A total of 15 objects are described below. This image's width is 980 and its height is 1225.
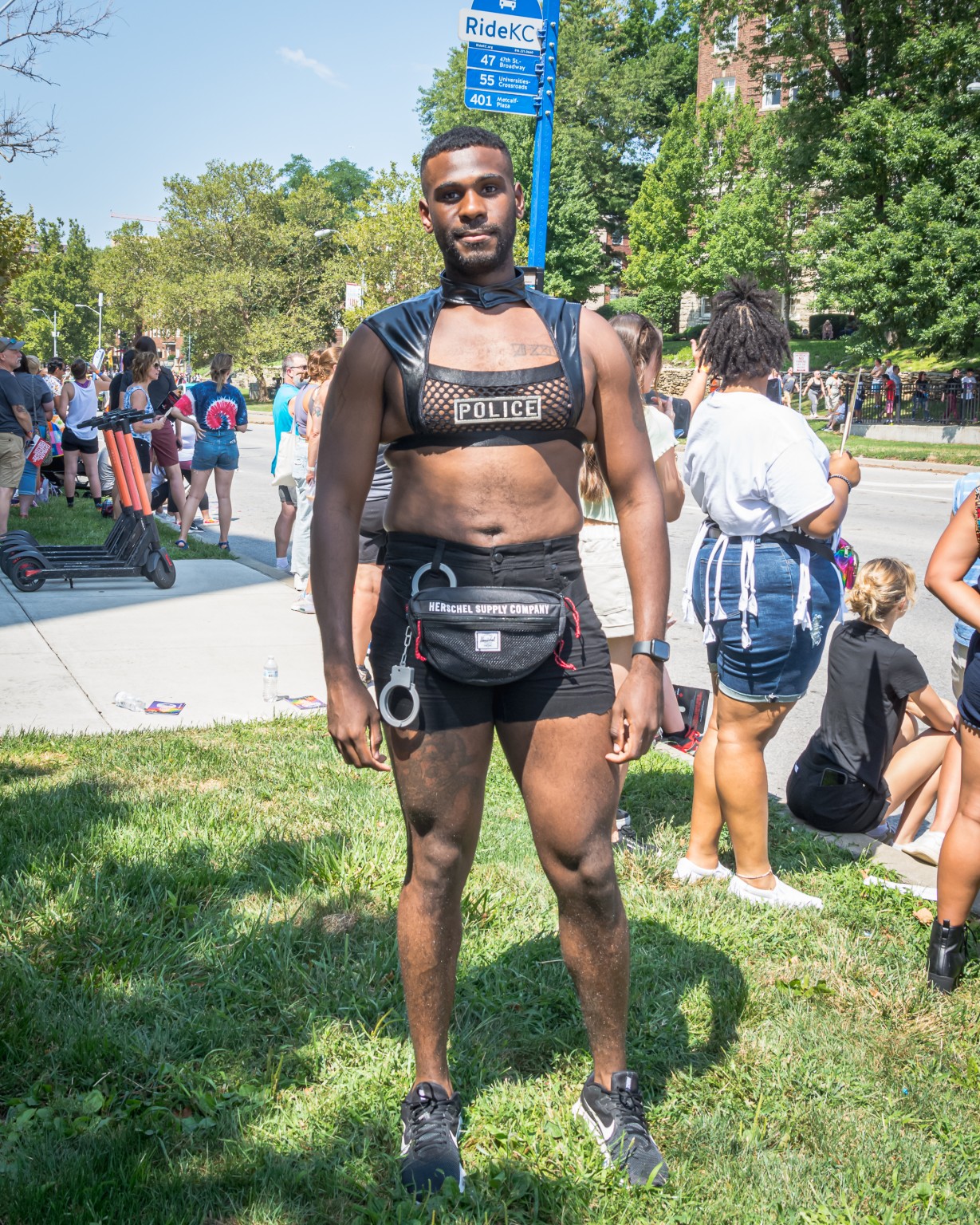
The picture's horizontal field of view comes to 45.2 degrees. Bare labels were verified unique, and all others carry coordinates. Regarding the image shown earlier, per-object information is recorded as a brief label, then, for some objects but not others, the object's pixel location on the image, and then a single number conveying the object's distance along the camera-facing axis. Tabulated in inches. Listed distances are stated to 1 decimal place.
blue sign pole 307.9
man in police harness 100.2
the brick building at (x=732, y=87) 2291.3
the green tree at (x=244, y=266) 2454.5
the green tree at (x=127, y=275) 3019.2
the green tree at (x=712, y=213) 1876.2
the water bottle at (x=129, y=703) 256.2
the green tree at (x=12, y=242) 585.6
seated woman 189.9
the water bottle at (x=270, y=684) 266.4
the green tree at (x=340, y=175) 4429.1
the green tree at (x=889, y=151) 1230.9
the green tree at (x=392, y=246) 1808.6
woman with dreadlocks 157.2
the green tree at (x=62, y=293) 3501.5
